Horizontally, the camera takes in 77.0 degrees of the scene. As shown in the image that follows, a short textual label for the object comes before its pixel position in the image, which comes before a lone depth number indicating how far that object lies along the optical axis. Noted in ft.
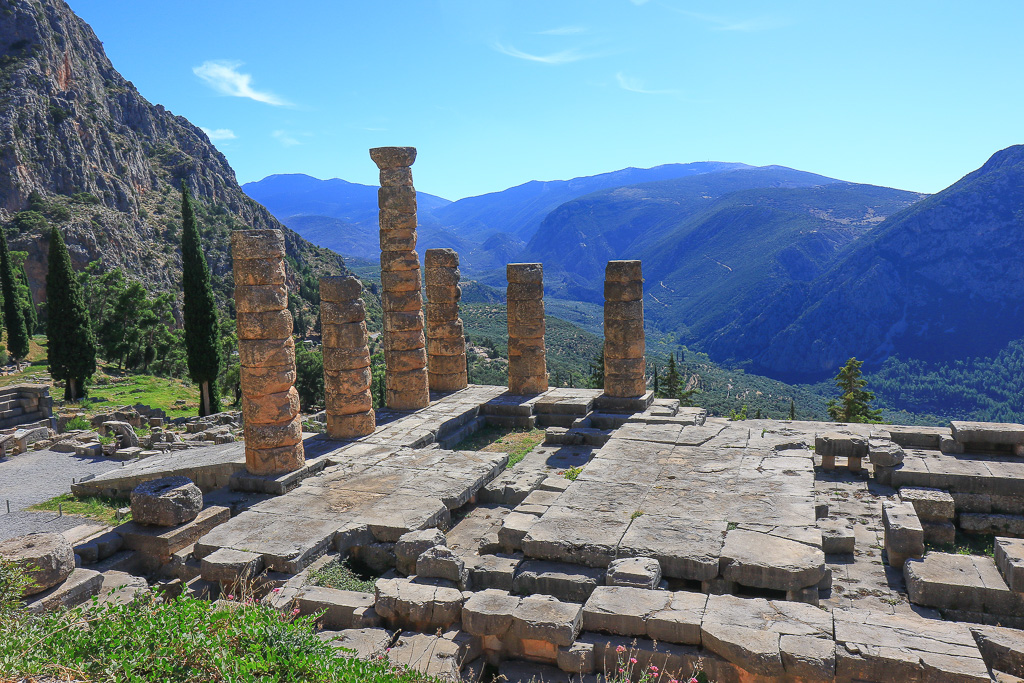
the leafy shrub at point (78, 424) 72.28
